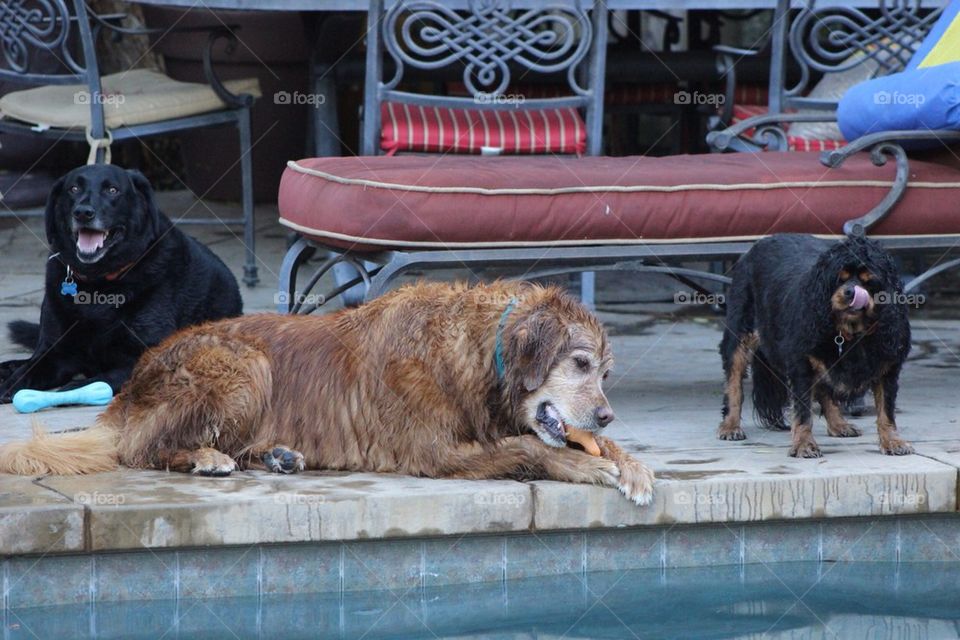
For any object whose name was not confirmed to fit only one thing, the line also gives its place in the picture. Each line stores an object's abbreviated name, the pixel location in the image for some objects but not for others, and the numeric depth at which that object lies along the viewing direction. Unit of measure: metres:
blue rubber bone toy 9.92
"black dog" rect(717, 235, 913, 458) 8.21
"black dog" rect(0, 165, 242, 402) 10.34
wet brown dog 7.82
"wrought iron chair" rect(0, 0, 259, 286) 13.27
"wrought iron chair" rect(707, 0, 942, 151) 12.02
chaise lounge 9.45
